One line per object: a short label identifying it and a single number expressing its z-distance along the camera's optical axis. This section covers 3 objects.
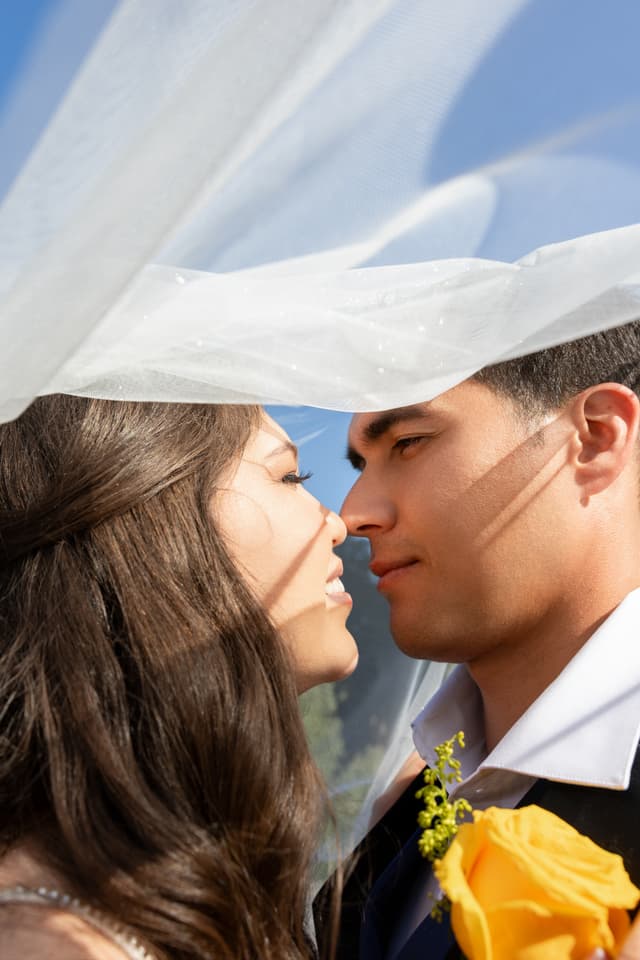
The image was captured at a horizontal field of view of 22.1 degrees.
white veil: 0.58
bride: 0.64
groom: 0.79
